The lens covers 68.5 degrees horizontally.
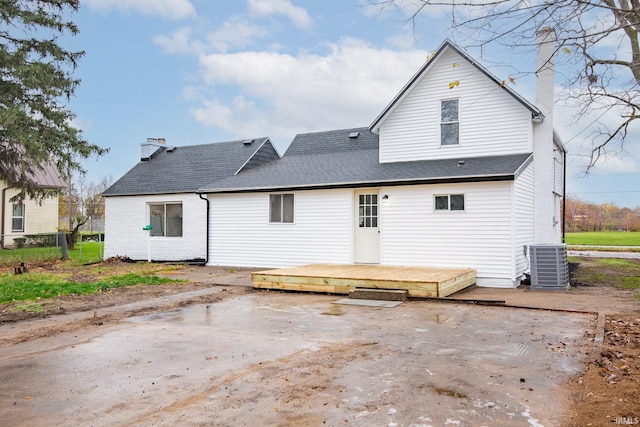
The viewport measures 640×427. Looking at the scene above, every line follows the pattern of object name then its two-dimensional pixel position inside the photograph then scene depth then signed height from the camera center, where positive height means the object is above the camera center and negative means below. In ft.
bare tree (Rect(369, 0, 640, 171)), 13.80 +6.46
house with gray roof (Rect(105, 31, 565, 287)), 38.96 +3.34
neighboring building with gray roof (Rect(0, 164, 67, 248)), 82.74 +3.03
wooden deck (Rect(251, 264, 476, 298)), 31.76 -3.70
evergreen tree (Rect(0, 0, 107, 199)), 55.11 +17.93
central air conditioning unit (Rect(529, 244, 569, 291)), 36.11 -3.04
